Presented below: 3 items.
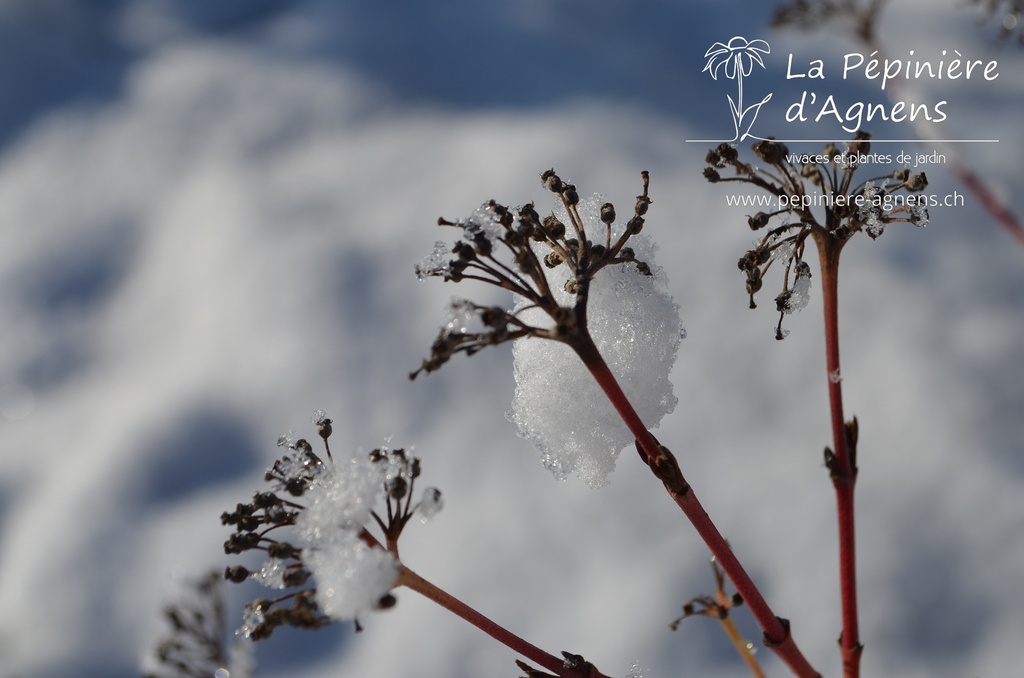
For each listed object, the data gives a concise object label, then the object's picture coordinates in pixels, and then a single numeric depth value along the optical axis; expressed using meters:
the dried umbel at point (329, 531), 0.39
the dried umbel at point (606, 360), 0.44
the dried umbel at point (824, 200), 0.42
